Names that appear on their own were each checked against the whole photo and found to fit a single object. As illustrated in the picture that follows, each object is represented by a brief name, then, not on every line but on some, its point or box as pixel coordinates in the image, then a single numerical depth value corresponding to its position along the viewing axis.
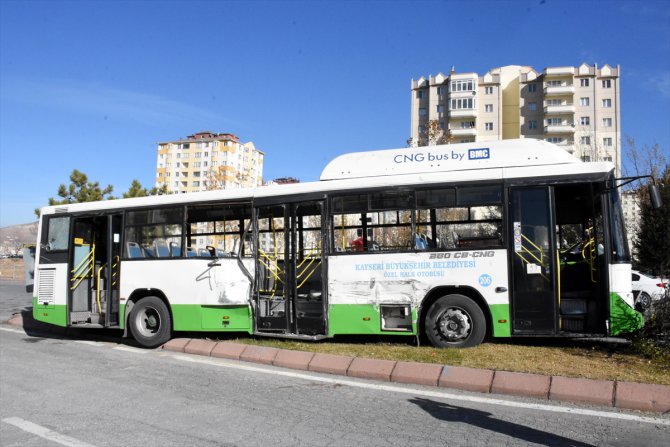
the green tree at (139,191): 30.07
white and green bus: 7.91
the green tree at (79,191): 29.66
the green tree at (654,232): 25.62
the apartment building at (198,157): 98.06
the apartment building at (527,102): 74.69
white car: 7.63
